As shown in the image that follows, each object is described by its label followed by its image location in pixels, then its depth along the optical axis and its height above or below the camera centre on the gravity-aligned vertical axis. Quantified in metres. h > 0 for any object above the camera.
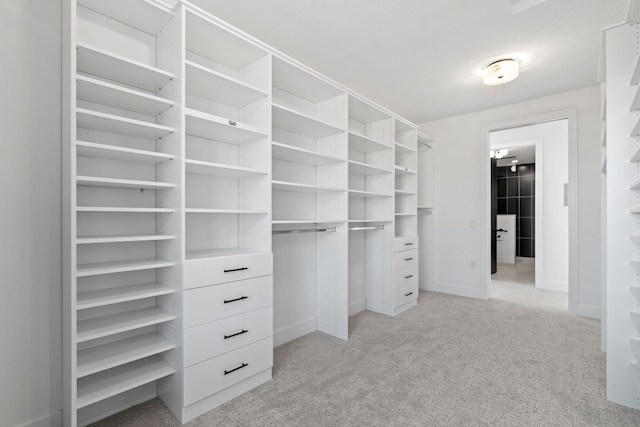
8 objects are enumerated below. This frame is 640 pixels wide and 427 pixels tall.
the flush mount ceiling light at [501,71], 2.74 +1.31
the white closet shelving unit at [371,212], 3.41 +0.01
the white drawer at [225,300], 1.67 -0.52
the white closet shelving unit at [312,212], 2.65 +0.01
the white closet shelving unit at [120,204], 1.42 +0.06
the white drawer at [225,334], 1.67 -0.73
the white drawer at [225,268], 1.66 -0.33
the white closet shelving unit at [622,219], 1.75 -0.04
